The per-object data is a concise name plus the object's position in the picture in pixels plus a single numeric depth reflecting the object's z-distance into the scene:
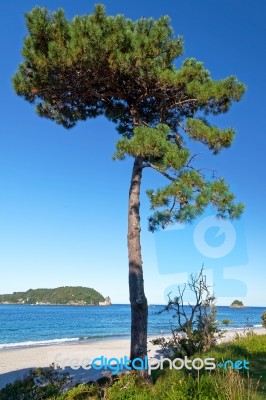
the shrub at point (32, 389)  5.39
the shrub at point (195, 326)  10.55
